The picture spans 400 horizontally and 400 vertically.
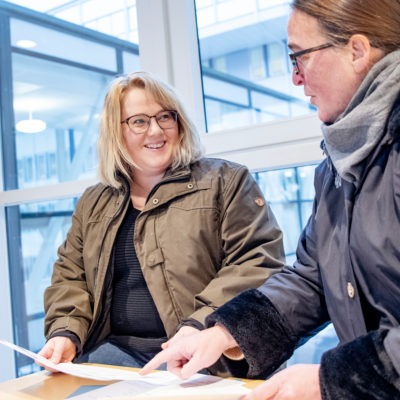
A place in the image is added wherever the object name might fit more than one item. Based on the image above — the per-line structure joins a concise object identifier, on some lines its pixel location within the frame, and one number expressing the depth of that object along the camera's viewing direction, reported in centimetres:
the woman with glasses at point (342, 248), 84
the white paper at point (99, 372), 103
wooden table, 101
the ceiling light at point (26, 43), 284
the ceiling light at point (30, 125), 288
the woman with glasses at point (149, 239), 152
